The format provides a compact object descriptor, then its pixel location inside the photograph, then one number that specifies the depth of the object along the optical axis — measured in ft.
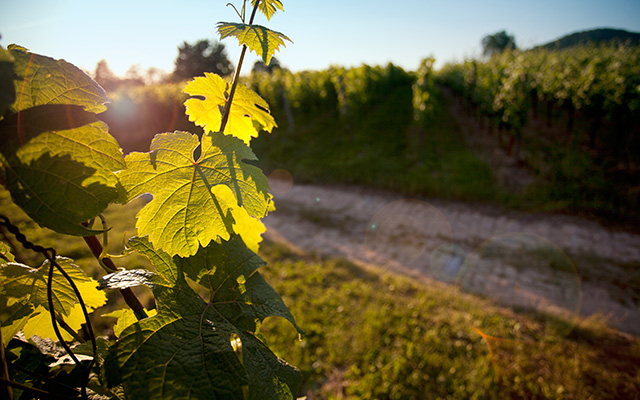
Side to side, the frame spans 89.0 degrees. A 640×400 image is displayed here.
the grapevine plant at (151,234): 1.69
